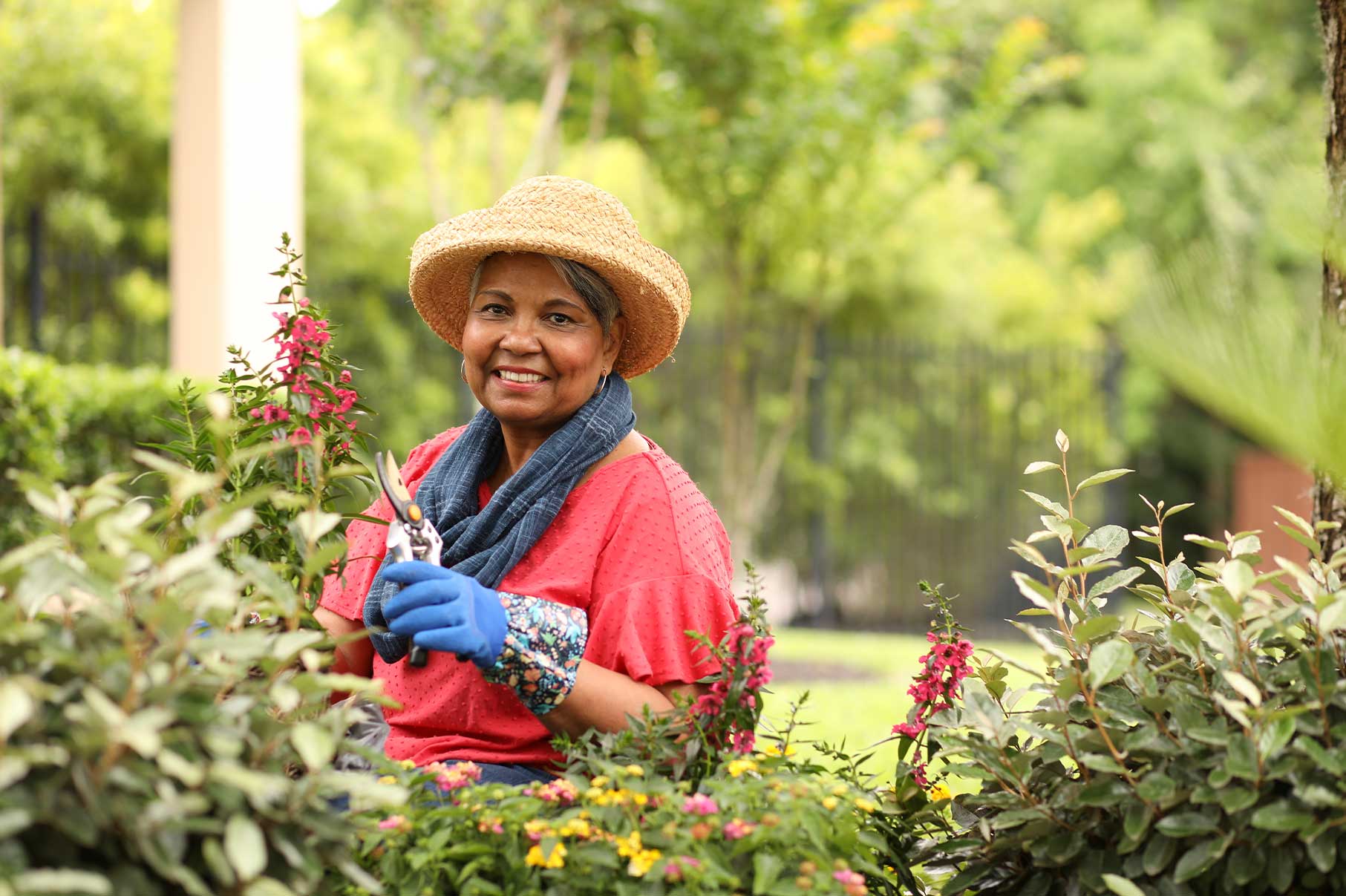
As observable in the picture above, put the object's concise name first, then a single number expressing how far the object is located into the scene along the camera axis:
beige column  7.17
